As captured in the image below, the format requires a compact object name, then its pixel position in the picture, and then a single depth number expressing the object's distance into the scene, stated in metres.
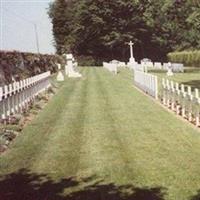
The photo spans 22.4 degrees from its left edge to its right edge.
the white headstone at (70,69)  48.81
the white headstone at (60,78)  43.67
